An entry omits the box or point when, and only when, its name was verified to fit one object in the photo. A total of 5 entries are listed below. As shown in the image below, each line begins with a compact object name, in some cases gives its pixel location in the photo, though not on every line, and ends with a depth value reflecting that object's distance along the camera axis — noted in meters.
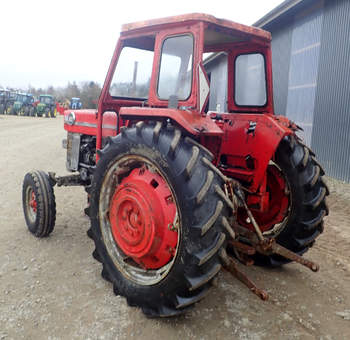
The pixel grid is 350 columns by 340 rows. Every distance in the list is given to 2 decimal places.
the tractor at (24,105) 29.50
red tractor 2.19
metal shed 7.32
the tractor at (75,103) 36.57
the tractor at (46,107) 30.62
